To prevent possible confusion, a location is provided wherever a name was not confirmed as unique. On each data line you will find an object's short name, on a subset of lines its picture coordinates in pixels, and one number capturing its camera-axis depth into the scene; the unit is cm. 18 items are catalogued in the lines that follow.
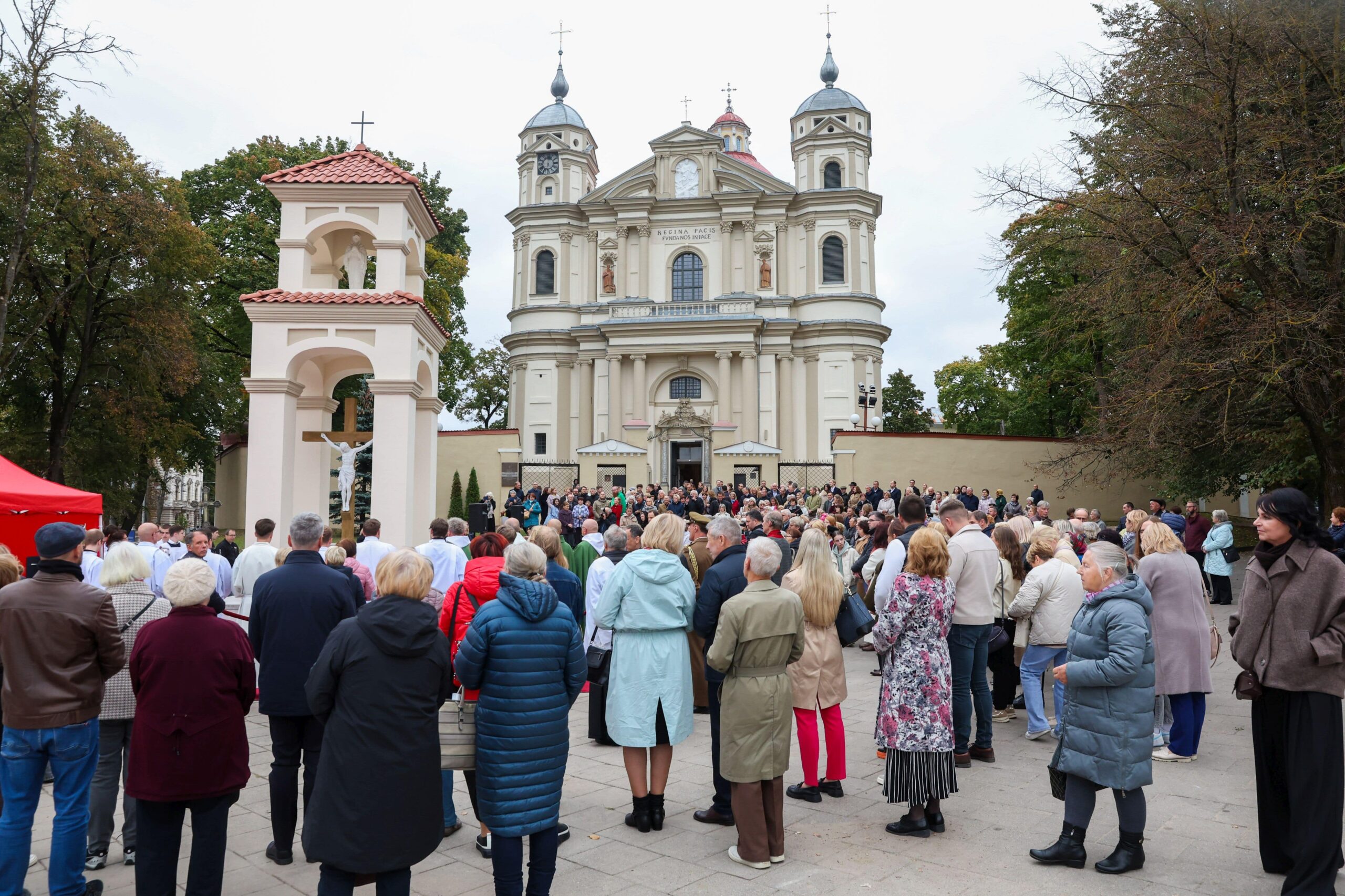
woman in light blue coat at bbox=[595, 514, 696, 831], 573
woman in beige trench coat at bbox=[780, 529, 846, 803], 612
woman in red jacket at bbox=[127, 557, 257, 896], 431
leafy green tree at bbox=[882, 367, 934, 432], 6069
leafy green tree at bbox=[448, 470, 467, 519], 3203
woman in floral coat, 570
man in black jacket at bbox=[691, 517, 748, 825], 592
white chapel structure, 1411
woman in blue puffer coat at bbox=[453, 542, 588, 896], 444
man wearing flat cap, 464
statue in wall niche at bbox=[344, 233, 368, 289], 1617
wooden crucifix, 1458
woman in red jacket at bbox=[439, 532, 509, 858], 568
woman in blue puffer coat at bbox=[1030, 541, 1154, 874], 502
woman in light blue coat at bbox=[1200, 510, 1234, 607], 1489
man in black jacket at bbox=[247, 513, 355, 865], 551
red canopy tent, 1082
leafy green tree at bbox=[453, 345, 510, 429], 6041
